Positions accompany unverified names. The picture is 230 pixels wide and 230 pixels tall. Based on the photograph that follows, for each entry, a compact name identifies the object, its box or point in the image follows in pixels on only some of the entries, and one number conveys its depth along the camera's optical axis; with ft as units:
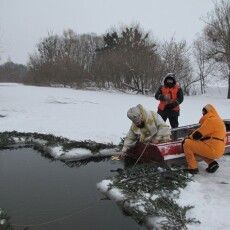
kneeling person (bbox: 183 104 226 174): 16.04
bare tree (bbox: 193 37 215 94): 73.01
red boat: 17.19
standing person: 21.08
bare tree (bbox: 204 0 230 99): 61.50
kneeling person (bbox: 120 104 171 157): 17.56
